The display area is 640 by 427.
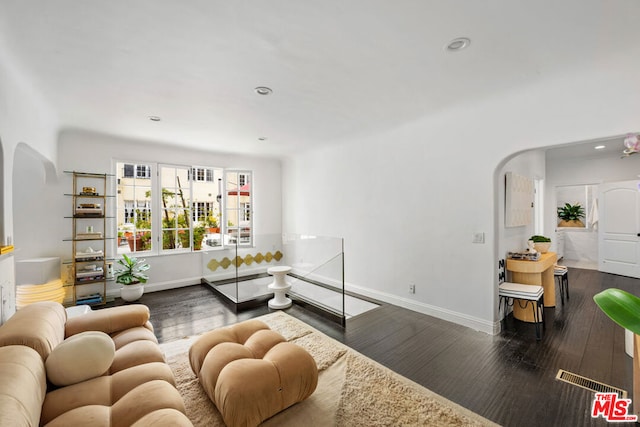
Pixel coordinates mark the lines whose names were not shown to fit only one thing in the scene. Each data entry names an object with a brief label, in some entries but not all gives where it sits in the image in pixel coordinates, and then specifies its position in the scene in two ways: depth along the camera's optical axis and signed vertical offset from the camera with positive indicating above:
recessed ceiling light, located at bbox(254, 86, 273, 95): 2.86 +1.29
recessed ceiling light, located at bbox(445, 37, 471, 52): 2.07 +1.29
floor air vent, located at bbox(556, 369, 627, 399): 2.21 -1.40
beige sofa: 1.30 -0.97
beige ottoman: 1.75 -1.10
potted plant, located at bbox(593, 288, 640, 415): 1.39 -0.47
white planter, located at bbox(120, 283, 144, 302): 4.44 -1.26
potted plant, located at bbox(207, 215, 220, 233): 5.83 -0.22
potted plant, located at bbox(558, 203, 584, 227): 7.88 -0.02
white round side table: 4.21 -1.14
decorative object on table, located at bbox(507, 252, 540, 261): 3.67 -0.56
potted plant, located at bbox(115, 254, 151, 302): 4.45 -1.04
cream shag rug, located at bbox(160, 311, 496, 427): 1.92 -1.42
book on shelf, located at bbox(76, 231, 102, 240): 4.34 -0.34
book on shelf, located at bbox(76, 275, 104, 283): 4.26 -1.01
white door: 5.68 -0.29
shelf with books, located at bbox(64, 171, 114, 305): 4.30 -0.39
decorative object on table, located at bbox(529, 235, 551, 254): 4.11 -0.44
